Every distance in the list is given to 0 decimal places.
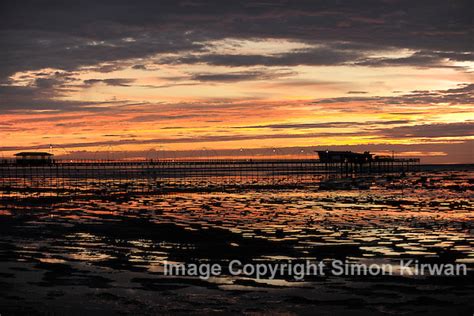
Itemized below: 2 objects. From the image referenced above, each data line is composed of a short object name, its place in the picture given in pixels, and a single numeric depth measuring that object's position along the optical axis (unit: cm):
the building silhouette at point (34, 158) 14616
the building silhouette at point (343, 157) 13619
